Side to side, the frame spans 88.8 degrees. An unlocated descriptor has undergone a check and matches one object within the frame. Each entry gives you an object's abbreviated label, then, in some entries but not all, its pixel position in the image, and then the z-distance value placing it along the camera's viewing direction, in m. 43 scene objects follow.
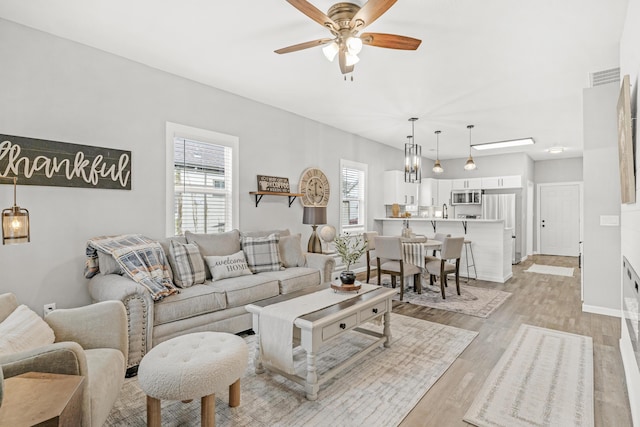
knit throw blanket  2.67
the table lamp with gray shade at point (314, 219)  4.76
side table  0.84
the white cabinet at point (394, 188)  7.21
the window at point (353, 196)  6.16
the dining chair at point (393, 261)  4.48
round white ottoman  1.65
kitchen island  5.66
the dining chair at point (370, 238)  5.82
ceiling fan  2.13
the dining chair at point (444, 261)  4.54
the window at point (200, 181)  3.70
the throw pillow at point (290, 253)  4.15
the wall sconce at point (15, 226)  1.99
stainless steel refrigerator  7.90
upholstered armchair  1.33
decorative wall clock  5.24
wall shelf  4.45
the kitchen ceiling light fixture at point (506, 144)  6.68
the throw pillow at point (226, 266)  3.39
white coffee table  2.17
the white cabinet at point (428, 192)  8.53
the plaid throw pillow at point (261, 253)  3.77
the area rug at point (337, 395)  1.97
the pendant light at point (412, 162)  5.19
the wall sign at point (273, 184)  4.54
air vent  3.45
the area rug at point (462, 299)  4.11
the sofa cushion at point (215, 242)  3.52
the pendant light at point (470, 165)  6.12
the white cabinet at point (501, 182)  7.95
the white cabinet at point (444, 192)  9.01
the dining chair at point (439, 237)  5.29
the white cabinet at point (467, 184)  8.52
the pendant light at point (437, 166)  6.18
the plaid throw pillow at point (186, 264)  3.10
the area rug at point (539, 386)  1.99
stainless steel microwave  8.38
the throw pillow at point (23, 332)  1.48
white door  8.73
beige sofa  2.47
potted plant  2.85
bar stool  5.91
